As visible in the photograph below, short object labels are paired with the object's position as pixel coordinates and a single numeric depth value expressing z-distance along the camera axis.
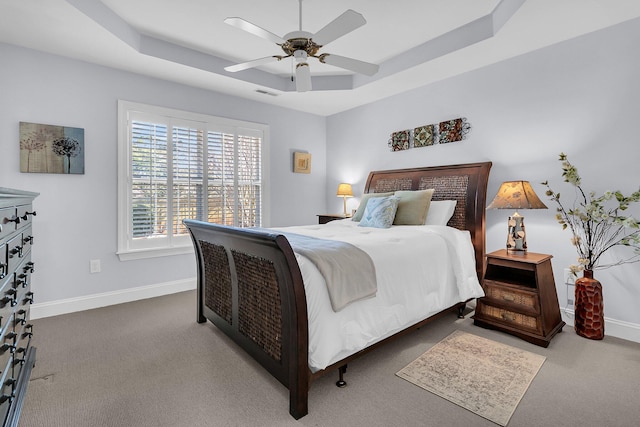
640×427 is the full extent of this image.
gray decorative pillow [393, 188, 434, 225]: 3.17
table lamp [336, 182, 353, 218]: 4.67
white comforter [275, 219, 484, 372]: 1.64
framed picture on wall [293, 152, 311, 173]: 4.88
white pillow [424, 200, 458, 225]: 3.24
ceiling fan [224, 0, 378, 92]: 1.98
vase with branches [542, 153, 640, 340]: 2.41
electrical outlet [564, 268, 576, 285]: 2.76
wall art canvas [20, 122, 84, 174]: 2.88
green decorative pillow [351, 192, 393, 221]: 3.59
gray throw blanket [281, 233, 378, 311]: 1.68
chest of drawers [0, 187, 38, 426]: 1.23
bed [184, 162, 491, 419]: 1.58
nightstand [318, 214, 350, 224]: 4.42
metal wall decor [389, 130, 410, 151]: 4.05
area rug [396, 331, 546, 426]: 1.71
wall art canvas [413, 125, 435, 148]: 3.79
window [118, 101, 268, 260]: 3.46
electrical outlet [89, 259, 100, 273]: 3.24
